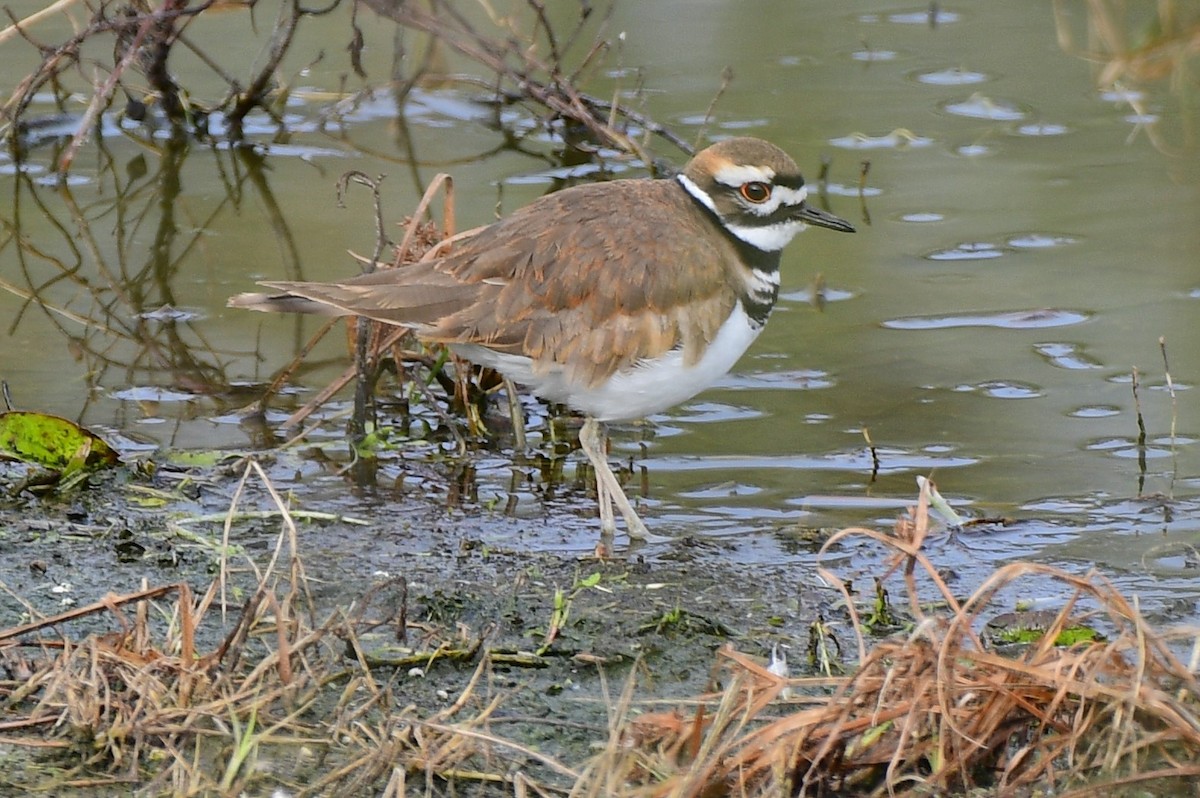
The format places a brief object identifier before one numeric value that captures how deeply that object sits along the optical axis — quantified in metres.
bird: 9.88
